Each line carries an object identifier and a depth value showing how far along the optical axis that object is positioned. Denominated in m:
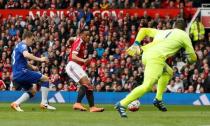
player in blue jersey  18.41
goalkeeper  15.06
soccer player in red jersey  18.66
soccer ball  18.03
